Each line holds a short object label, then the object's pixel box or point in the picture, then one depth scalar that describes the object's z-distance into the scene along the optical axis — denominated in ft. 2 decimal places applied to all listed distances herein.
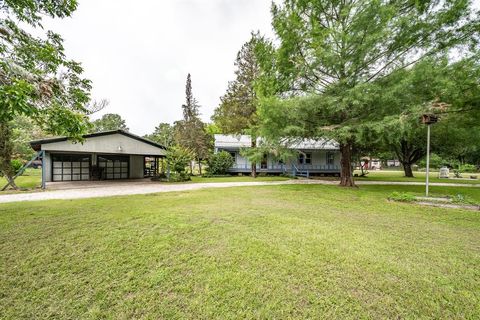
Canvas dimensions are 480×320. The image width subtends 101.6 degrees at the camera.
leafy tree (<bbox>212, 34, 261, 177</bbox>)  57.36
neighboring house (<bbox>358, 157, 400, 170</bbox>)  146.20
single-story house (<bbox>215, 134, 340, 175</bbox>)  66.03
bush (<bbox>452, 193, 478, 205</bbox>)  22.42
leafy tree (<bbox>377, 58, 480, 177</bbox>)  26.21
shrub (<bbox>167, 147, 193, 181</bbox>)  49.55
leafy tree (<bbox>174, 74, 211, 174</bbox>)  68.44
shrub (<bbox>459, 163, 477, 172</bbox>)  89.51
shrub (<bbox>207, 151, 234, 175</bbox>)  62.80
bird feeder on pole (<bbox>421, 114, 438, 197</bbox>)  25.21
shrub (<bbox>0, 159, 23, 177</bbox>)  56.95
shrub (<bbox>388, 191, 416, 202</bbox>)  24.71
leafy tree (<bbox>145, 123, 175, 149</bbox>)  168.45
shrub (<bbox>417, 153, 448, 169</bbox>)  96.84
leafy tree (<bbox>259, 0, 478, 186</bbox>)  28.53
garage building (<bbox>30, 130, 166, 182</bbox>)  38.20
